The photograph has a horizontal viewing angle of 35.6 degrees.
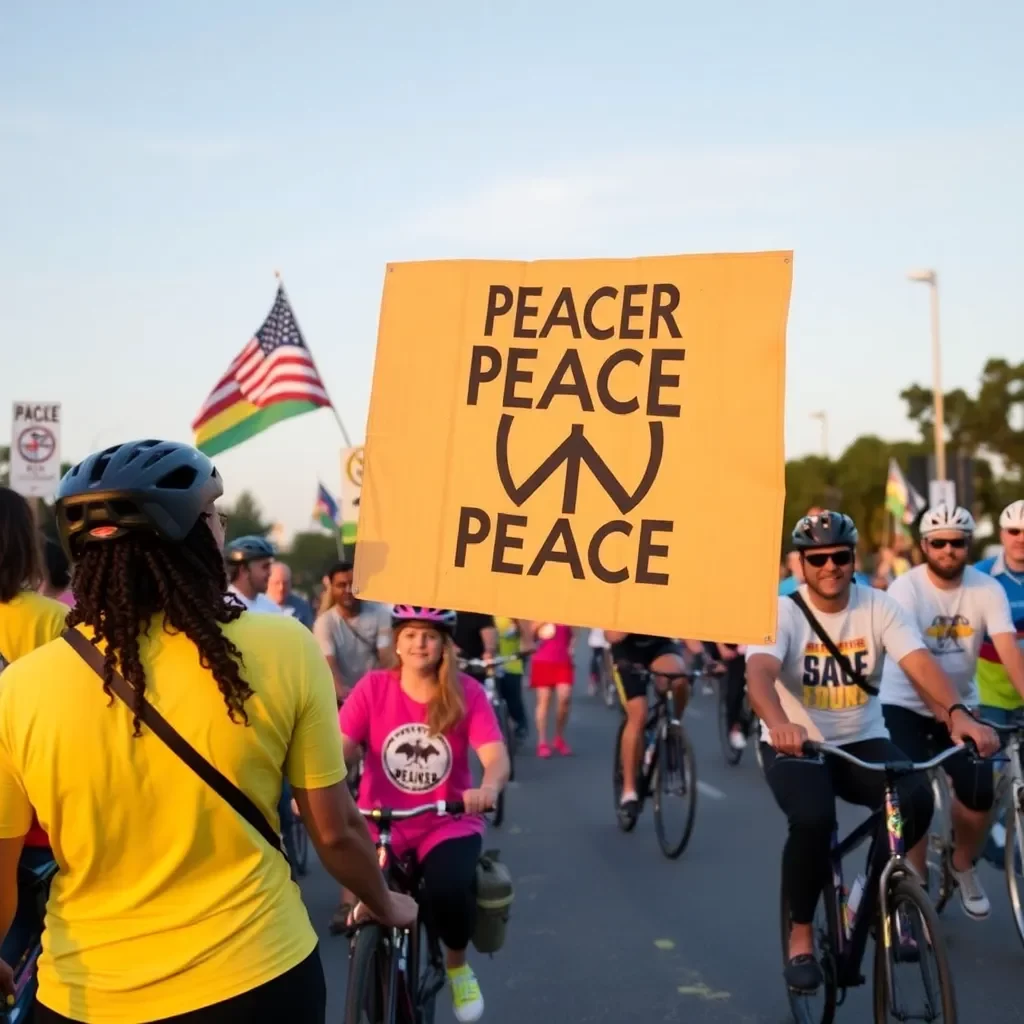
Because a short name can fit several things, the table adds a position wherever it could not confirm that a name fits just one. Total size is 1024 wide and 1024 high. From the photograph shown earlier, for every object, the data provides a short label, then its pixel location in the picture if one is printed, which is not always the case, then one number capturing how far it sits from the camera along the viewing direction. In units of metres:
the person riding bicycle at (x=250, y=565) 9.08
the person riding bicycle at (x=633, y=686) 10.52
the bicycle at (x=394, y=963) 4.54
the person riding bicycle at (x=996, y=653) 7.97
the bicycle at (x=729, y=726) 14.48
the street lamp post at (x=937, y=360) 34.06
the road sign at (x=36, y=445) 15.73
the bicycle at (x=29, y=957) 4.18
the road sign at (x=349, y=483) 15.23
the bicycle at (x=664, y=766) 9.77
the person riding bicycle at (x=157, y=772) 2.57
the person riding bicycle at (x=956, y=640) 7.16
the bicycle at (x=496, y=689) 11.41
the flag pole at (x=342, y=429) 12.81
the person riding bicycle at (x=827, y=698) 5.57
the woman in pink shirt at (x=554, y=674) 15.86
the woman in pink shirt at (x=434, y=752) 5.13
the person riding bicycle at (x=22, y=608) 4.30
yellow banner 3.91
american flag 14.64
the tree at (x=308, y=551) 148.75
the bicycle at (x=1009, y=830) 6.91
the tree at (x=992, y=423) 64.00
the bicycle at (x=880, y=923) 4.90
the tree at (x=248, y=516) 114.09
